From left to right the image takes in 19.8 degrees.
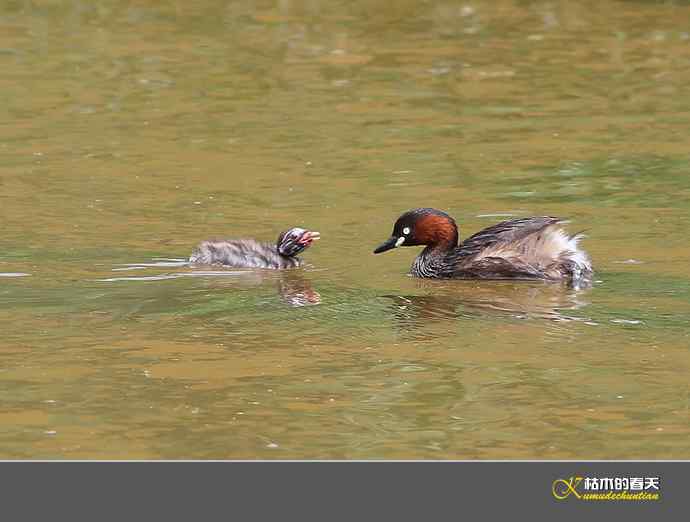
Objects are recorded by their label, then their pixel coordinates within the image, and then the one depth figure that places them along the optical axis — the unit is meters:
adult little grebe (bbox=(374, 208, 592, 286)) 11.17
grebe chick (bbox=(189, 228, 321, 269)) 11.59
